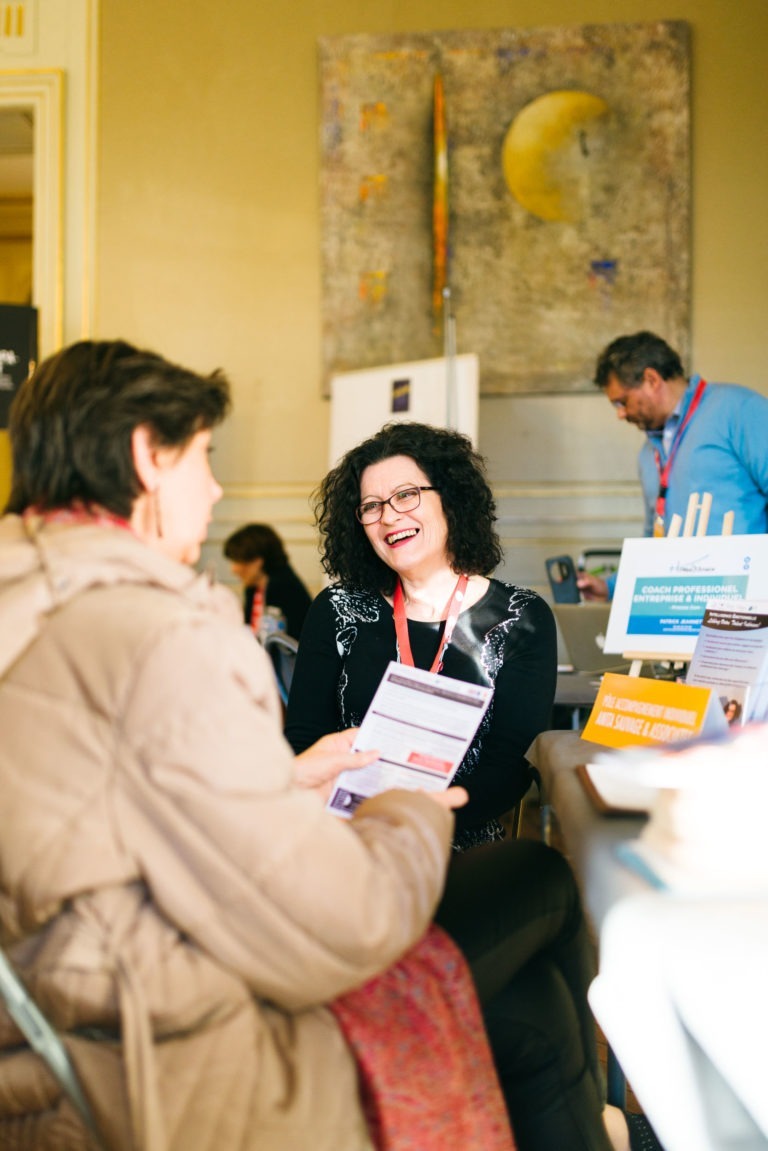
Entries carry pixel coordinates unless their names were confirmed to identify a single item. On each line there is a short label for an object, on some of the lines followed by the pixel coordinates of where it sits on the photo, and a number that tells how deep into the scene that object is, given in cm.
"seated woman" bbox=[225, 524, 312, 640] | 496
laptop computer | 306
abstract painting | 516
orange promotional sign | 144
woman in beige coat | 95
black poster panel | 525
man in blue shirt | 357
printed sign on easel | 188
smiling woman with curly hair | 204
